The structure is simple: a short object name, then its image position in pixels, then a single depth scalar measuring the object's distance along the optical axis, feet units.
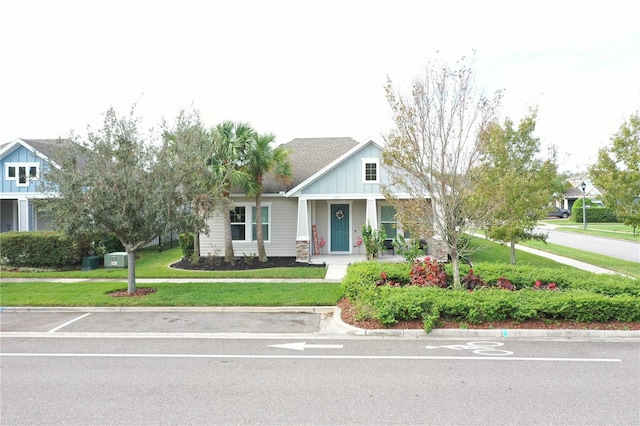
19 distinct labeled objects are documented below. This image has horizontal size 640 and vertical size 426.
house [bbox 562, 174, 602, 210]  208.46
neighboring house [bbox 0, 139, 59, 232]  69.72
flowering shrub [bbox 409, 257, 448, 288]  34.45
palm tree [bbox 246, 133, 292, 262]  53.62
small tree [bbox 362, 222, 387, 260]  56.03
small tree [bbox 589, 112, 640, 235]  43.50
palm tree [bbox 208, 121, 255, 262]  51.34
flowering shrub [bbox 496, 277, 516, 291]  33.37
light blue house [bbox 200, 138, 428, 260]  58.95
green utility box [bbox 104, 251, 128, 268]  56.29
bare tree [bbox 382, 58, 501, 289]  30.40
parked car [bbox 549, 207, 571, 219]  195.31
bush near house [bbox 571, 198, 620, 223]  154.30
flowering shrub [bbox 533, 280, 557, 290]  32.80
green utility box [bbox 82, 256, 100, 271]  55.06
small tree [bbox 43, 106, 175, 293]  35.94
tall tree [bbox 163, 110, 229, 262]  37.91
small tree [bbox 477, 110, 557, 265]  44.98
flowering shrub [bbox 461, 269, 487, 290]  34.12
